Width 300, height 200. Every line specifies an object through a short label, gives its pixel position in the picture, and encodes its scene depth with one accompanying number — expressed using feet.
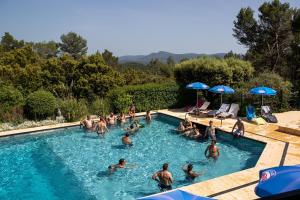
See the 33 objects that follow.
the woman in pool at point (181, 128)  56.75
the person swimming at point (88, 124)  59.93
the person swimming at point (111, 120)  62.38
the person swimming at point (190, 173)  35.60
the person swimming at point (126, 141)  50.03
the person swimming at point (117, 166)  38.64
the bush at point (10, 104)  63.41
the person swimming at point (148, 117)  67.11
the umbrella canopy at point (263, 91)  56.29
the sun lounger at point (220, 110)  64.72
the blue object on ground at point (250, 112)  60.18
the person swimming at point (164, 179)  32.30
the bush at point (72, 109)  65.41
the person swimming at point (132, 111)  68.23
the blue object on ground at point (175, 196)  17.72
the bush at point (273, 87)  66.28
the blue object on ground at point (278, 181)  18.07
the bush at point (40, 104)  64.03
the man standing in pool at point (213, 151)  42.73
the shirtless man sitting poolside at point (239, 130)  50.57
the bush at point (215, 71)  74.05
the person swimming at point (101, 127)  56.80
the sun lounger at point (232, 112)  62.95
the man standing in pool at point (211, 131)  50.85
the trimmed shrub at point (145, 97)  71.72
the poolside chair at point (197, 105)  70.92
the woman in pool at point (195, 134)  53.36
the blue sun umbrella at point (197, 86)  66.73
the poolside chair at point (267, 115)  58.41
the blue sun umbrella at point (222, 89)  61.26
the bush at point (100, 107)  70.69
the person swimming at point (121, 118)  63.98
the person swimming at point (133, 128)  58.32
